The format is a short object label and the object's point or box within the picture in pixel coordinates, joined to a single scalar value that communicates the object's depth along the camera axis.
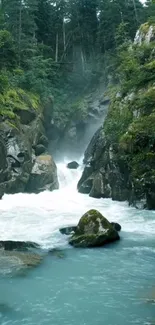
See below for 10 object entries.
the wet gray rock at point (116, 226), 14.22
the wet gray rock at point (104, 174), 21.33
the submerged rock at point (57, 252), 11.41
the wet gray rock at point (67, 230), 13.82
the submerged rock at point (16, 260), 10.09
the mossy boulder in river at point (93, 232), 12.41
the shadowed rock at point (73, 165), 30.96
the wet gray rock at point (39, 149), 27.21
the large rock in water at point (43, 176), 24.75
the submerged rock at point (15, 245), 11.84
